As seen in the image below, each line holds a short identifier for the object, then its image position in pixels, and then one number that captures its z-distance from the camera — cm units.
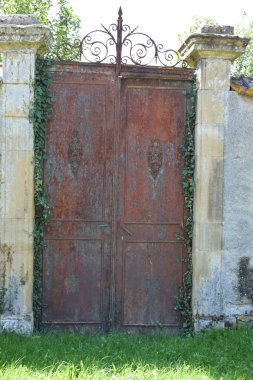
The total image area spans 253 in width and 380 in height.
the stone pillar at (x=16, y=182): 541
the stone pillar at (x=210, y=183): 562
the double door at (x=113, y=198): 573
